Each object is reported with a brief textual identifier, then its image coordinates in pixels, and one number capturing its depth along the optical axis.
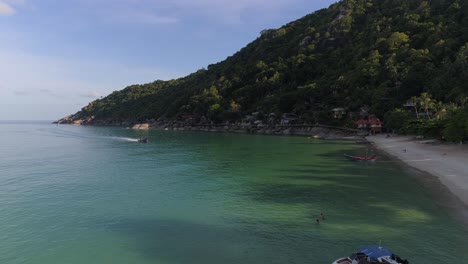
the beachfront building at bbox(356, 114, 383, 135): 113.98
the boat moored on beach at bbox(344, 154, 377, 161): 60.06
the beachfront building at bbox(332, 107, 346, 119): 130.50
